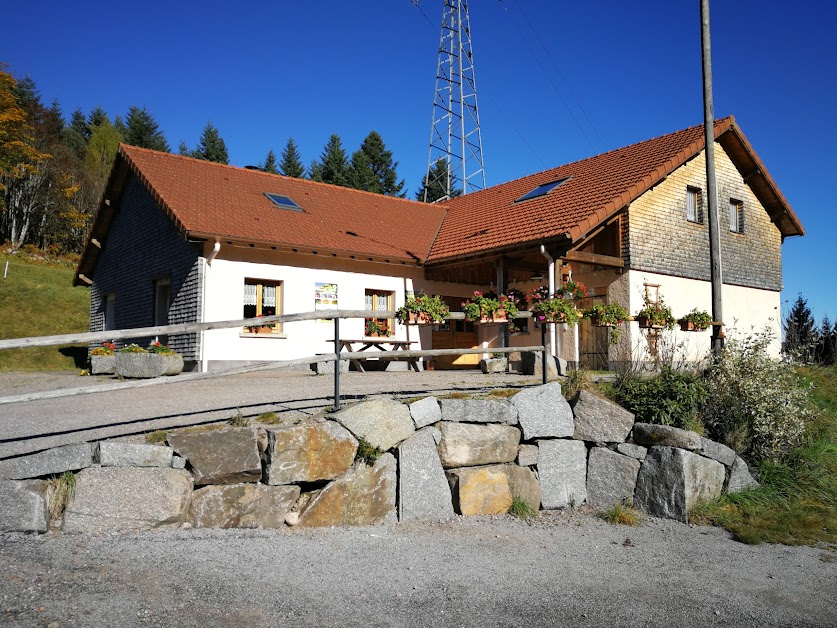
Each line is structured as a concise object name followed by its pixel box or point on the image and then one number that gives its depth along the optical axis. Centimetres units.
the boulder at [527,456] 717
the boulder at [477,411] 686
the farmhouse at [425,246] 1379
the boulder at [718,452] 741
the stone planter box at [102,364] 1252
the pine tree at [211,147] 5384
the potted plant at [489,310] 873
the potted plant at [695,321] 1044
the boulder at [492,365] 1118
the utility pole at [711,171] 983
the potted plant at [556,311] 882
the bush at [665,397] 779
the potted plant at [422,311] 862
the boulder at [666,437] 723
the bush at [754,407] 796
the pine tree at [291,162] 5356
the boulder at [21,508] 463
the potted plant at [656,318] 1002
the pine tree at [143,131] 5238
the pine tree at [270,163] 5444
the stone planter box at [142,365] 1124
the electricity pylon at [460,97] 2784
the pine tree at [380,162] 5328
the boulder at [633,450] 741
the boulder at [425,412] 661
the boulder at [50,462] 479
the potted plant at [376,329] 1131
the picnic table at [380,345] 1380
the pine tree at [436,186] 5081
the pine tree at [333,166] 5009
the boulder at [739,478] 747
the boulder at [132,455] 507
